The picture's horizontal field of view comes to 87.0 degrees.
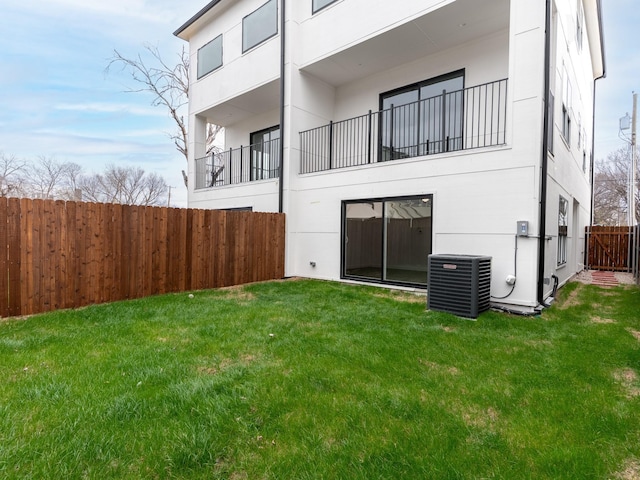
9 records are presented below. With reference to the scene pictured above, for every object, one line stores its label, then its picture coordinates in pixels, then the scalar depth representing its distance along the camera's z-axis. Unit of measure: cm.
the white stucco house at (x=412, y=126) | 521
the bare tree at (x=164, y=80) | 1380
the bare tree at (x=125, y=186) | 2193
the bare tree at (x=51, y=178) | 1823
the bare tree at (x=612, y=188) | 2203
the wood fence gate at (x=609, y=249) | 1189
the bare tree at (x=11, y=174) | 1666
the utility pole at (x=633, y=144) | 1631
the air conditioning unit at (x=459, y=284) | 473
